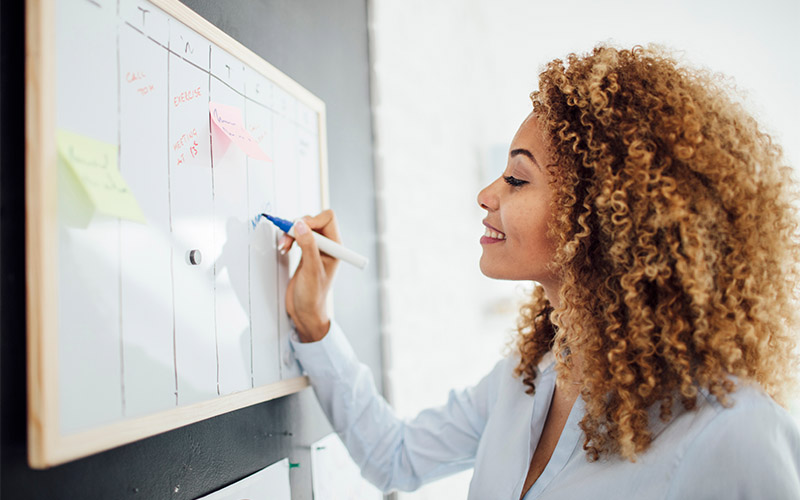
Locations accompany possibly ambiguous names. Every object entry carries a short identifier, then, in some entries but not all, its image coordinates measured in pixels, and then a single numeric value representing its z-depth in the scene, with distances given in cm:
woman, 69
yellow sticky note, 46
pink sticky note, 67
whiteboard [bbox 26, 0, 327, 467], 43
